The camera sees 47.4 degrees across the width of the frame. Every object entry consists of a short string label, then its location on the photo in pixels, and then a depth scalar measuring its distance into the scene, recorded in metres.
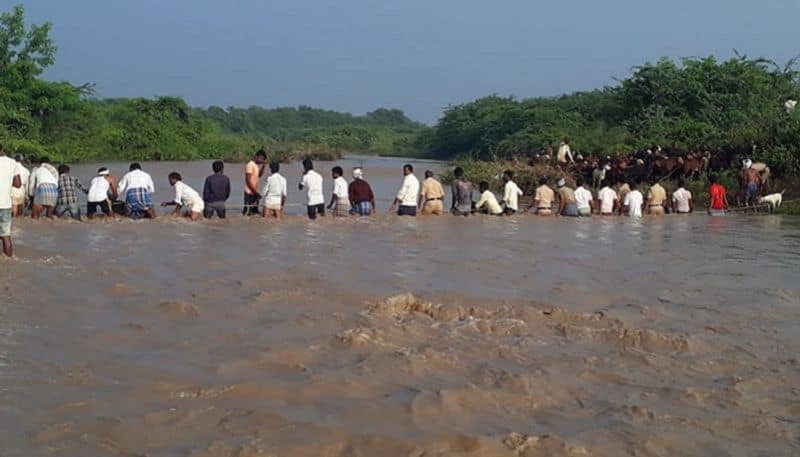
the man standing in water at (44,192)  14.48
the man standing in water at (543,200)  17.64
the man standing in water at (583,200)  17.86
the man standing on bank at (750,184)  20.31
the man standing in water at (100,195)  14.99
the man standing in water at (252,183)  15.80
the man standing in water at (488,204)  17.25
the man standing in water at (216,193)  14.93
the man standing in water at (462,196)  17.02
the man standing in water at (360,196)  16.03
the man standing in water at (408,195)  16.28
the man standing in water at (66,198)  14.57
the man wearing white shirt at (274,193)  15.11
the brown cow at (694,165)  23.53
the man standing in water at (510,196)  17.34
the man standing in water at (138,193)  14.64
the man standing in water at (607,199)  18.12
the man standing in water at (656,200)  18.77
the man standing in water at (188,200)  14.62
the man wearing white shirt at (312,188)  15.44
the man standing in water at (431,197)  16.95
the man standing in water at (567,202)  17.62
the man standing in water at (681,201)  19.14
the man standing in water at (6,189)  8.88
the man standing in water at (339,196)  15.81
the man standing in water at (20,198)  14.38
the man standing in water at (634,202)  18.08
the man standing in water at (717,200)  18.64
